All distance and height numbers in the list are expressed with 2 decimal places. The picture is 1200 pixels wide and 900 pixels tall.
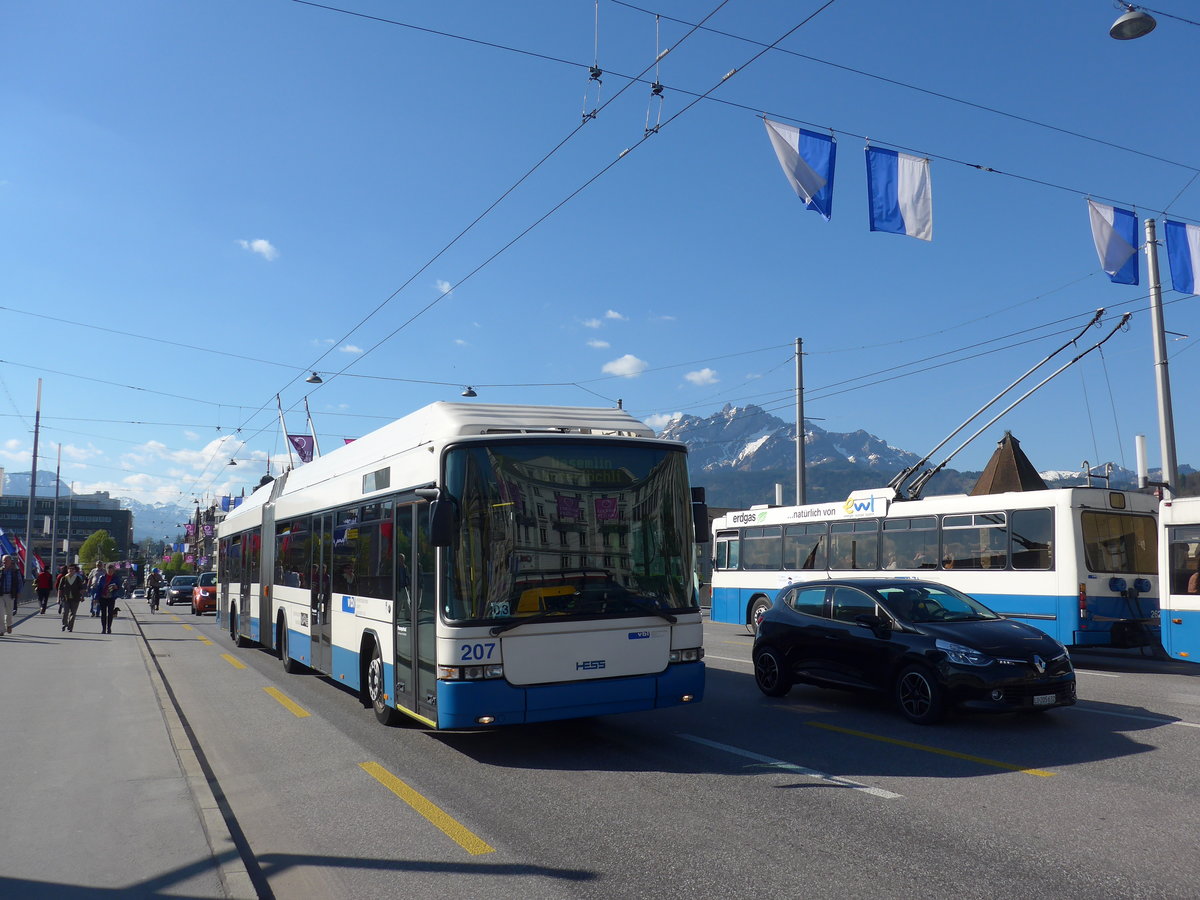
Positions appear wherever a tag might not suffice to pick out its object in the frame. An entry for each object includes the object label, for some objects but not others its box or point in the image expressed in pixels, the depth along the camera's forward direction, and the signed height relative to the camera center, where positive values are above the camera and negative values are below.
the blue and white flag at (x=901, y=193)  14.81 +5.59
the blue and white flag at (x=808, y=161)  13.98 +5.77
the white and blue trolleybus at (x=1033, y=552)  15.70 +0.16
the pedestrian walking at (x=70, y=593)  25.86 -0.80
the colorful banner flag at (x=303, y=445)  32.88 +4.00
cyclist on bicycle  44.11 -1.10
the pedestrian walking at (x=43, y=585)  30.64 -0.68
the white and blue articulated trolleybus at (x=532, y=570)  8.33 -0.07
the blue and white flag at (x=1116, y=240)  17.97 +5.94
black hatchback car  9.66 -0.96
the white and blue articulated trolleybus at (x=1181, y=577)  14.03 -0.25
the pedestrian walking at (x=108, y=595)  24.92 -0.81
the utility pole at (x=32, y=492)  47.94 +3.91
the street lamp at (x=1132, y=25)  14.54 +8.06
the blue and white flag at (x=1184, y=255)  18.62 +5.82
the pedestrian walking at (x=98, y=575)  26.65 -0.32
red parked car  40.44 -1.49
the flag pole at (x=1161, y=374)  21.31 +4.10
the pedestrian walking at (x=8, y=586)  22.45 -0.53
